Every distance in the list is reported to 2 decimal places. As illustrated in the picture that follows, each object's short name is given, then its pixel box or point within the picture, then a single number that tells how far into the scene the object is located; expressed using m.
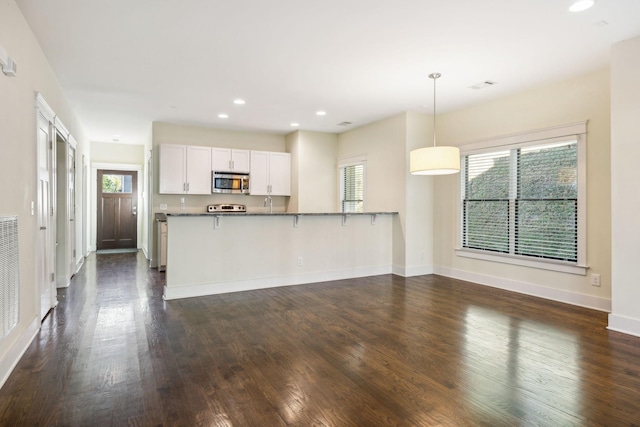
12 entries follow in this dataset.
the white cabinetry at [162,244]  6.27
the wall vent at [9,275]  2.39
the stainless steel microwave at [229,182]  6.95
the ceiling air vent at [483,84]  4.44
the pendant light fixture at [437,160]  3.93
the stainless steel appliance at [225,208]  7.12
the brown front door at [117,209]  8.98
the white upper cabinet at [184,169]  6.51
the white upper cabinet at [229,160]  6.96
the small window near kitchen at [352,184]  7.00
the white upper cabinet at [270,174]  7.38
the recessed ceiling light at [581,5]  2.70
